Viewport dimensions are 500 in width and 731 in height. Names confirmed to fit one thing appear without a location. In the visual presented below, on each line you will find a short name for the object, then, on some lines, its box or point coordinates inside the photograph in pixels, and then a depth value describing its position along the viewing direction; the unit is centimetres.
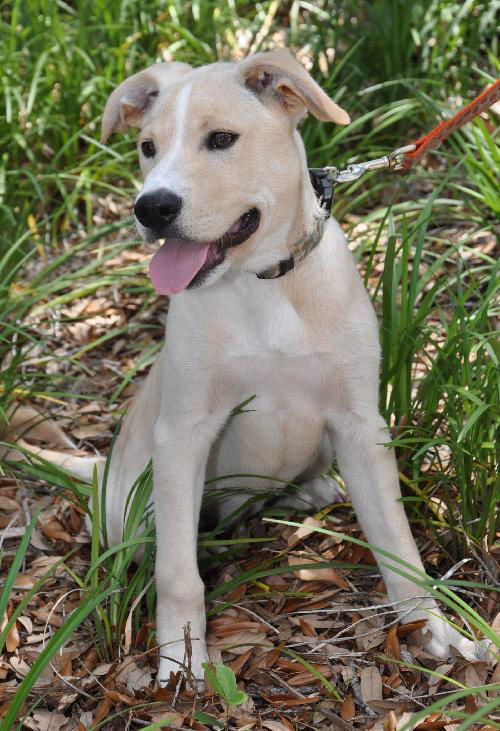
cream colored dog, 248
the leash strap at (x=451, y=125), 291
